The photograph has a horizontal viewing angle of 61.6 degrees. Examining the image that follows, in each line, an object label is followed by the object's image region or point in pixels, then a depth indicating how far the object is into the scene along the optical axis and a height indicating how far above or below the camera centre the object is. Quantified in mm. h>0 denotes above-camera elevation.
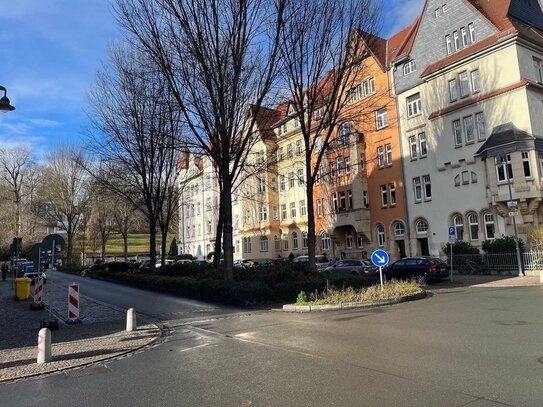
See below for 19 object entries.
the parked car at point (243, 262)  45281 +277
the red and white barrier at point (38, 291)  16477 -672
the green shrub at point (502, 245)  27797 +535
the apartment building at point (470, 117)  30750 +10335
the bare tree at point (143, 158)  26328 +7314
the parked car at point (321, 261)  36109 +48
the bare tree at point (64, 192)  53938 +9570
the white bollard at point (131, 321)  12368 -1408
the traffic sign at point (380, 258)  16719 +45
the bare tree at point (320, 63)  19969 +9156
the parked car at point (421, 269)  25453 -651
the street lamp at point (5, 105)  12703 +4695
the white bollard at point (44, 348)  8781 -1438
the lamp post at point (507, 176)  25138 +4950
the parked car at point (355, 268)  29672 -489
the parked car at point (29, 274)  41975 -11
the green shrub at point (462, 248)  30697 +515
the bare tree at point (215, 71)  17922 +8061
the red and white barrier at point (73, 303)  13718 -941
